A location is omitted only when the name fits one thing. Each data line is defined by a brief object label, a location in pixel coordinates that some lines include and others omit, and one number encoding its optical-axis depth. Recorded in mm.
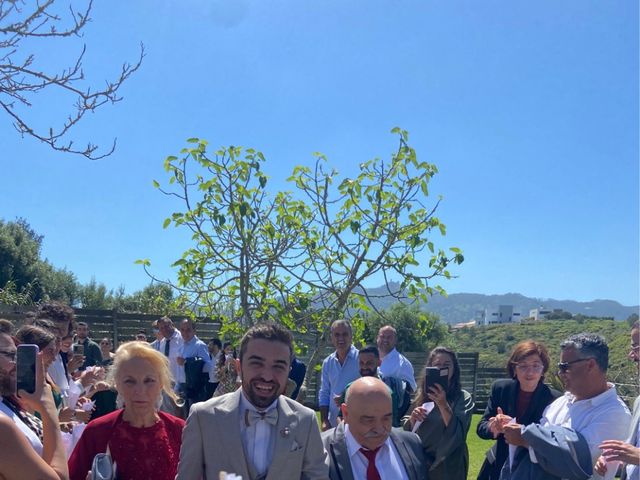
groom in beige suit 2641
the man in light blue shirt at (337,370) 6539
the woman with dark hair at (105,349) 10242
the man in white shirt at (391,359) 6926
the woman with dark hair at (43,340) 3820
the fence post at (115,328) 12086
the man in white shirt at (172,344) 10208
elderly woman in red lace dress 2871
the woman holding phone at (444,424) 4336
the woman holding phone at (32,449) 2072
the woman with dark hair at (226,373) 8361
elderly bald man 3062
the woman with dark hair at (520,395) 4488
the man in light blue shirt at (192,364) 10344
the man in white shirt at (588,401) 3541
